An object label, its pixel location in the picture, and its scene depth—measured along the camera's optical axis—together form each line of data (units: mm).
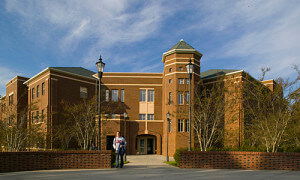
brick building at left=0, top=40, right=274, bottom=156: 30109
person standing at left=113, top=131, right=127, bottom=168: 12327
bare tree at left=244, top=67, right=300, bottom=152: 14250
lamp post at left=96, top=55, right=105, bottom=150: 13523
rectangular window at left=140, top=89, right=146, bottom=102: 35812
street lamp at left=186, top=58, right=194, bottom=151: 14211
